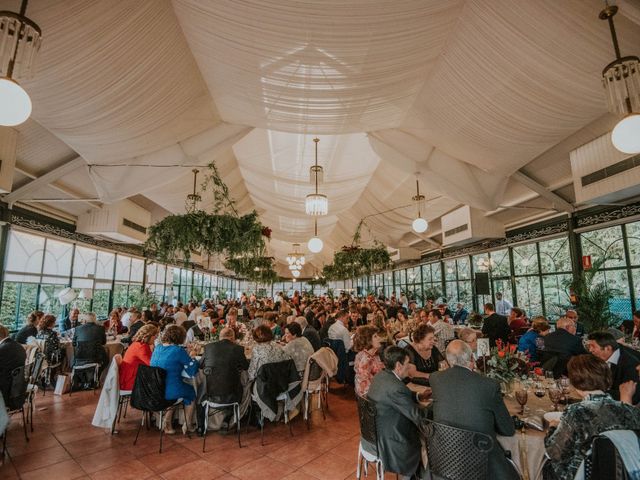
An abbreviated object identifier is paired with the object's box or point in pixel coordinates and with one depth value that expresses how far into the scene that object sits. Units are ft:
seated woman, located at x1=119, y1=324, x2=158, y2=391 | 12.87
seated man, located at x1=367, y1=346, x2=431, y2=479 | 7.62
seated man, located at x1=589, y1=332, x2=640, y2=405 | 8.82
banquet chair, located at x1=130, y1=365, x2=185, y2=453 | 11.45
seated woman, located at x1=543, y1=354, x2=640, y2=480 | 5.50
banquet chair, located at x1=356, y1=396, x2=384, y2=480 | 7.78
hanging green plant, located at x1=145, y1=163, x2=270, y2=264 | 16.10
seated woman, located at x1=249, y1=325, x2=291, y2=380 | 12.40
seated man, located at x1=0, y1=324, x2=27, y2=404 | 10.79
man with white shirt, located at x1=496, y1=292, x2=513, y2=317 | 31.04
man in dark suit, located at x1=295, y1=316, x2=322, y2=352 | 17.64
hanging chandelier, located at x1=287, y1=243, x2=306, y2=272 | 42.54
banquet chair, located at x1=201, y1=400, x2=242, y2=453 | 11.75
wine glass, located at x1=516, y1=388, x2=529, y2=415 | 7.76
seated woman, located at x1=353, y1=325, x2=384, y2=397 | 10.43
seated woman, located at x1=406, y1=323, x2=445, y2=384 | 11.88
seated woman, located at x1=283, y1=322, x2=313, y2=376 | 13.87
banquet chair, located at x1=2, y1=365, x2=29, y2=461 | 10.91
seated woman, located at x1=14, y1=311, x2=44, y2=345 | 18.75
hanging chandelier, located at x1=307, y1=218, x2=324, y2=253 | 25.25
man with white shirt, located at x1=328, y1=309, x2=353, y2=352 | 18.80
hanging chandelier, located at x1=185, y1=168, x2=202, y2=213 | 21.32
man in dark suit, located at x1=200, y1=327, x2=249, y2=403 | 11.75
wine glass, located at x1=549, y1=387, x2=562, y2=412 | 8.11
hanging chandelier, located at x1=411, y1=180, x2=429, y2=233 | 23.95
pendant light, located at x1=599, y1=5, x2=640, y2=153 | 8.10
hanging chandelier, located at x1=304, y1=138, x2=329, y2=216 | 21.26
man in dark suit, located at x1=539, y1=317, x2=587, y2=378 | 12.69
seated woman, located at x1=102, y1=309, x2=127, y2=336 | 24.18
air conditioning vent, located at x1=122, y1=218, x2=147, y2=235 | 29.52
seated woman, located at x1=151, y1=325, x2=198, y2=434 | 11.80
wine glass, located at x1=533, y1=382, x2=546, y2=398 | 8.69
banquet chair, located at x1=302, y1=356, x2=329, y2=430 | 13.37
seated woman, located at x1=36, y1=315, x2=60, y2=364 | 17.48
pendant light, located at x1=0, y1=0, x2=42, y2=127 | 6.68
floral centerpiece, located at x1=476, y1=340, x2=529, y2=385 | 9.53
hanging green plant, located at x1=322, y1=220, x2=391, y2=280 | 34.45
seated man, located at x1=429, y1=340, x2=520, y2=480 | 6.43
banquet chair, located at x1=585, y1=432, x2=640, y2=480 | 5.03
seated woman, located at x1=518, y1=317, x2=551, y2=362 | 15.39
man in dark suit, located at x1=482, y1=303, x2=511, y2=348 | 19.93
